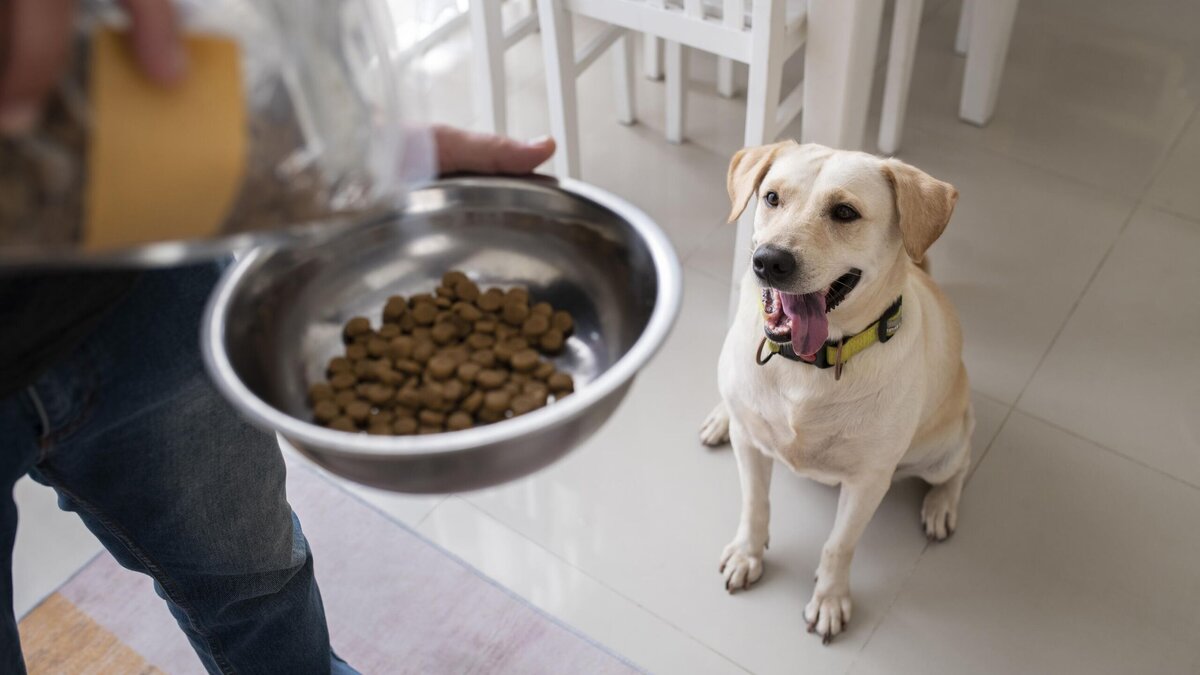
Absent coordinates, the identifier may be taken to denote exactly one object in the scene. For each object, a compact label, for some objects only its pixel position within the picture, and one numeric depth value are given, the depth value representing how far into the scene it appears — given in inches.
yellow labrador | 54.1
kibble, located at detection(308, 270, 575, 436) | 39.4
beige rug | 67.2
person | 35.4
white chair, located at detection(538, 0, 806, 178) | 70.7
